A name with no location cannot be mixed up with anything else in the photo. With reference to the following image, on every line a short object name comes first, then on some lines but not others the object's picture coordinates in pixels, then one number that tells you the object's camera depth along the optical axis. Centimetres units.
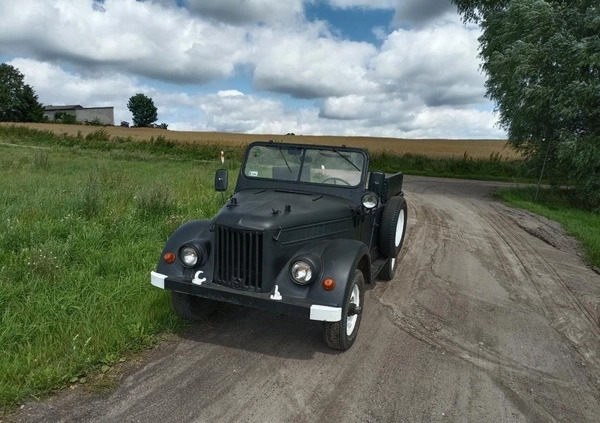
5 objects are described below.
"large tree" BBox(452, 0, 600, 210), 1272
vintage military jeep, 361
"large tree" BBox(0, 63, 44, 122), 8075
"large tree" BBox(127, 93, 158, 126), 11144
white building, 10286
